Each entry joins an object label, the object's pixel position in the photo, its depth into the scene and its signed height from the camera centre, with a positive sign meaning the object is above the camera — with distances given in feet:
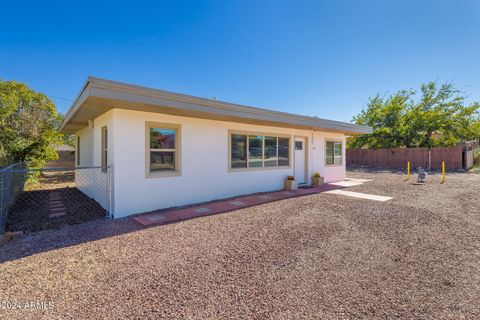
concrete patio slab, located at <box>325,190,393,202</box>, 22.82 -4.17
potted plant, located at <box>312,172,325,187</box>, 31.42 -3.10
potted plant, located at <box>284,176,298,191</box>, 27.91 -3.28
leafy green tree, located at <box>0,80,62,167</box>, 34.53 +6.36
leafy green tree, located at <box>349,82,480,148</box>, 58.39 +11.61
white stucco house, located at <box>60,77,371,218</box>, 16.48 +1.65
